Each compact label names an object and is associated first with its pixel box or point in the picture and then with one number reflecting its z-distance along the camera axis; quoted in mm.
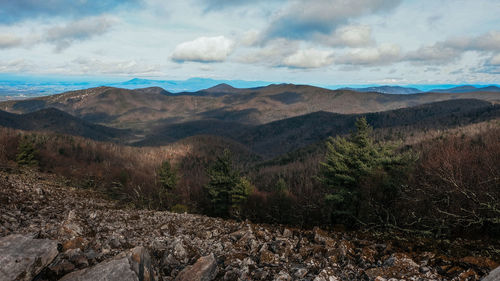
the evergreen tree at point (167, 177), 48559
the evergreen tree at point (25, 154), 44978
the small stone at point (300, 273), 7070
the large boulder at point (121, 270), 5285
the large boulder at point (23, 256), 5434
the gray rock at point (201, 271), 6652
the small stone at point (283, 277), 6837
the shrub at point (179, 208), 30094
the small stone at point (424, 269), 6929
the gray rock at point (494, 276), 5465
